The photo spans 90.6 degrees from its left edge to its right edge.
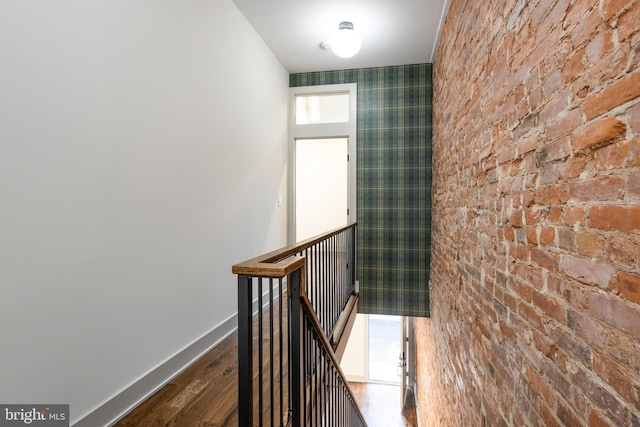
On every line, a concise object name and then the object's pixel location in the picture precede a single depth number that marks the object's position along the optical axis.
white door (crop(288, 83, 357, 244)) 4.45
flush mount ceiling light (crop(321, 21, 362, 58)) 3.12
